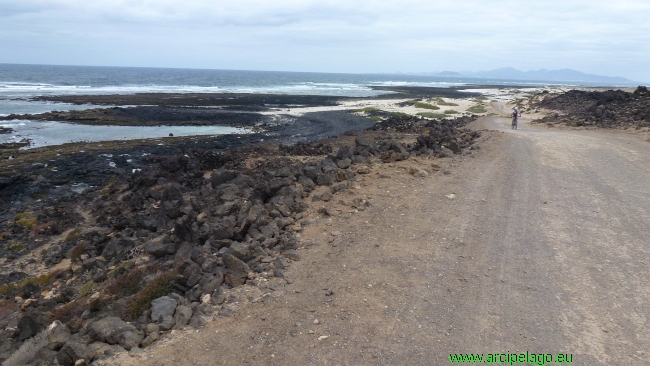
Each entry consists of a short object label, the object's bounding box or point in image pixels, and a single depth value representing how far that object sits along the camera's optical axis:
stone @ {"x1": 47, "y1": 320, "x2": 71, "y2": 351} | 5.65
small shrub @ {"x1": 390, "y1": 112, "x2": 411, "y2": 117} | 44.00
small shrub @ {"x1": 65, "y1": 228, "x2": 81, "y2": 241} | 13.44
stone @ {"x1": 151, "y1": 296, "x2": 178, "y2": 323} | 5.96
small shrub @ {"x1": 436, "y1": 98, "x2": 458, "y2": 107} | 52.45
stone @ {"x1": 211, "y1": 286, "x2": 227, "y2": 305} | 6.21
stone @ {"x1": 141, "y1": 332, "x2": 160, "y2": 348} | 5.46
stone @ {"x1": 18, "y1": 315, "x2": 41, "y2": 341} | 6.71
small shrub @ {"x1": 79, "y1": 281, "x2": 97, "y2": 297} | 8.87
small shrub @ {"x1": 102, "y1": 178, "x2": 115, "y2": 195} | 18.81
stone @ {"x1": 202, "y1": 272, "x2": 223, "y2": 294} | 6.56
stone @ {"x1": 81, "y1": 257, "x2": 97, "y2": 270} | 10.55
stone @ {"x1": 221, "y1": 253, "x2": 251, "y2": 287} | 6.71
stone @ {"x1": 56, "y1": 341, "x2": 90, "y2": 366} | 5.13
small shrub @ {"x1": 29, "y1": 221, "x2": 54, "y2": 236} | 14.48
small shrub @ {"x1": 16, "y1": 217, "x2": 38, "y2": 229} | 15.15
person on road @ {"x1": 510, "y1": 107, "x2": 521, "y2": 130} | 25.72
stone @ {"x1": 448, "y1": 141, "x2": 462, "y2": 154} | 16.06
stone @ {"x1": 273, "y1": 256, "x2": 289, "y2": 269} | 7.11
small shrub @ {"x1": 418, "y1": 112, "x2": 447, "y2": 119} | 41.88
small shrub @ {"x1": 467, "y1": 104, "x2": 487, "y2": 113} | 44.41
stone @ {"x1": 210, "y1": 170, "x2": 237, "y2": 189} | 15.13
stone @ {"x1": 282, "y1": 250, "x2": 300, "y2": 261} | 7.39
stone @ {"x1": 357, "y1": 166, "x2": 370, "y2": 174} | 12.59
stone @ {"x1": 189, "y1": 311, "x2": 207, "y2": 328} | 5.72
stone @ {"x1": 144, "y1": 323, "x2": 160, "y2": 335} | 5.65
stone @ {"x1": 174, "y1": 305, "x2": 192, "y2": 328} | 5.80
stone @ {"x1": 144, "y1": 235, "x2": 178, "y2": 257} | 10.02
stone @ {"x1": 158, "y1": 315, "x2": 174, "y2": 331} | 5.75
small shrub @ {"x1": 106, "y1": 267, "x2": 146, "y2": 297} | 7.88
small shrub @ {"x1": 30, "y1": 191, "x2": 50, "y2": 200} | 18.86
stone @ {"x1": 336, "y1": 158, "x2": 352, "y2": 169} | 13.05
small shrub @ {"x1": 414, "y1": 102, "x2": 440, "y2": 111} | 49.16
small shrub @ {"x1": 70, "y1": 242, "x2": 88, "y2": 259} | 11.70
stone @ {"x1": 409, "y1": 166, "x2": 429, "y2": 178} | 12.30
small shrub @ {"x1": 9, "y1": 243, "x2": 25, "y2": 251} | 13.34
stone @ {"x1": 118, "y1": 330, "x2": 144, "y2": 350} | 5.43
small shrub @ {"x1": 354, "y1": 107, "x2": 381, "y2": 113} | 51.15
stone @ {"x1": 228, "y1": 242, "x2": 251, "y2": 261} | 7.36
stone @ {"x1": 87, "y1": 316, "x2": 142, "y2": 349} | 5.51
